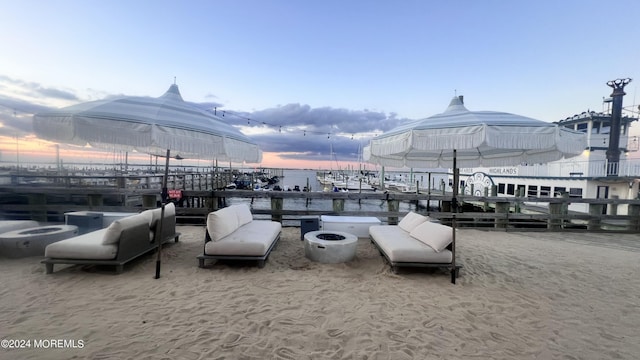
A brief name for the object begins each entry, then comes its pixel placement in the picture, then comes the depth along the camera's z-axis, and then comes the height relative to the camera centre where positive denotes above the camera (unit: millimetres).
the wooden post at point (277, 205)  6898 -1009
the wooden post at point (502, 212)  7316 -1100
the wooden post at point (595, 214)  7408 -1074
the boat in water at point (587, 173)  13055 +181
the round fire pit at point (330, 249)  4289 -1363
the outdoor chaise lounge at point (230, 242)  3936 -1185
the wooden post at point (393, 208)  7148 -1036
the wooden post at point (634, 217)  7295 -1094
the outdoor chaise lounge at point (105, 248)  3551 -1219
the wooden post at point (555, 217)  7188 -1137
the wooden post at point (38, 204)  6668 -1134
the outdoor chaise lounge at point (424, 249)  3844 -1181
